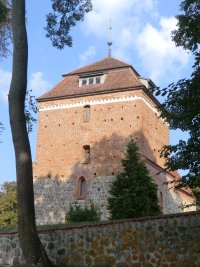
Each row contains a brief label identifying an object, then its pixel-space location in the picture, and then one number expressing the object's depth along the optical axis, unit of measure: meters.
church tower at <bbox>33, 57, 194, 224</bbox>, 30.23
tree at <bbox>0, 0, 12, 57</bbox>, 15.09
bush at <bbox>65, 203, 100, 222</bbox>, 21.36
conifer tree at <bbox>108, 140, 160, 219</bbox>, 19.79
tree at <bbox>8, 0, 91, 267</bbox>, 11.19
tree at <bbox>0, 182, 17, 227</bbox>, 39.06
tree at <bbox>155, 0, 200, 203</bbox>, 10.89
